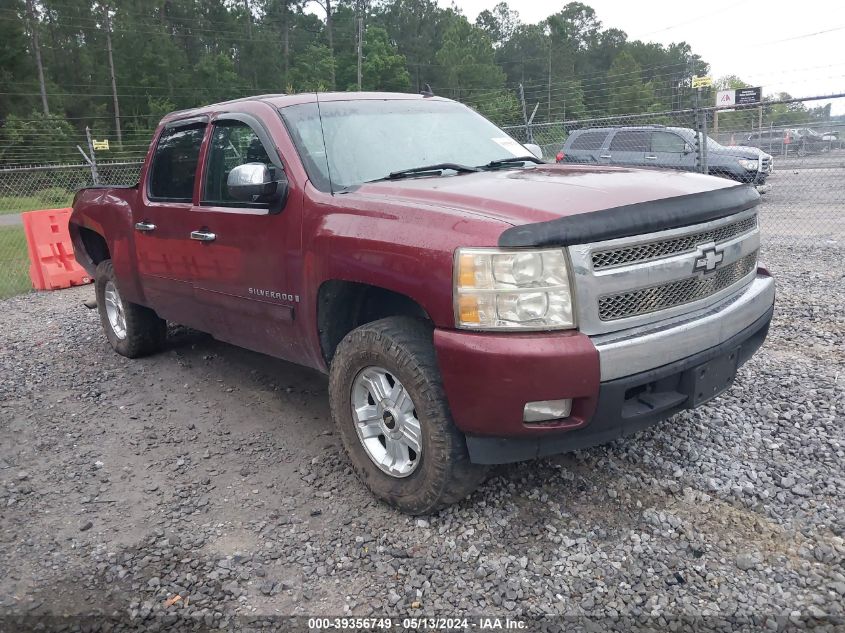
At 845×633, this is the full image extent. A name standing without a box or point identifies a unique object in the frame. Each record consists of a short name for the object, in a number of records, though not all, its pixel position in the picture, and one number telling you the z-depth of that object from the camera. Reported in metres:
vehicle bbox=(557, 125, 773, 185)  13.78
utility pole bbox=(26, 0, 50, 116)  42.75
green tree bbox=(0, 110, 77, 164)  31.94
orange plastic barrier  9.35
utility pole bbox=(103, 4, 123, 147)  43.64
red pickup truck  2.71
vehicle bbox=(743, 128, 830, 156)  14.89
